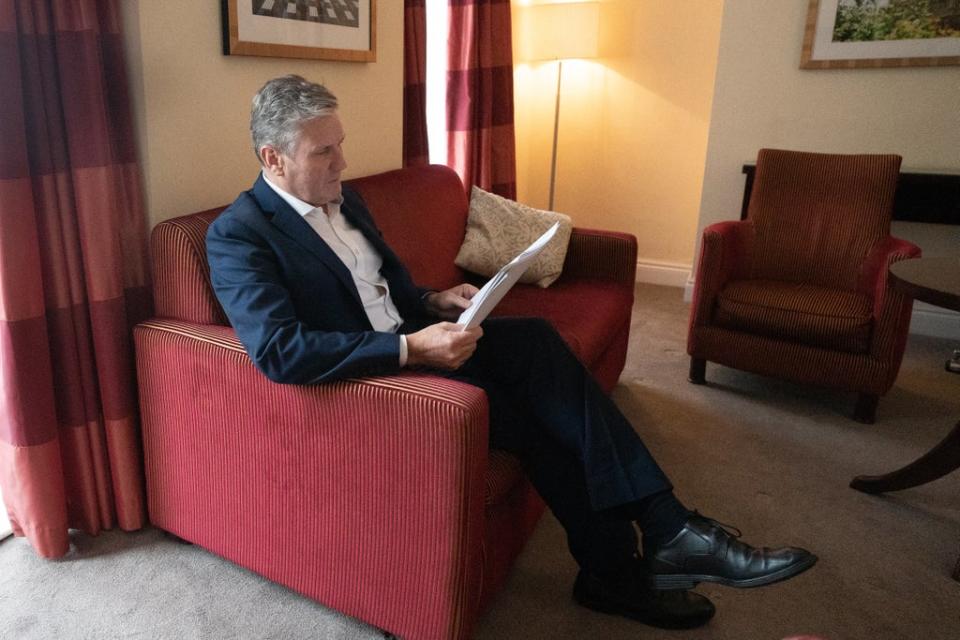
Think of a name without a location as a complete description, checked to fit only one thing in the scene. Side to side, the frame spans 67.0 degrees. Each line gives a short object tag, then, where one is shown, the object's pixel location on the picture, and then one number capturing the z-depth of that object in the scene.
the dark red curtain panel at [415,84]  2.74
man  1.39
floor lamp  3.82
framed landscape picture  3.27
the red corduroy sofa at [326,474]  1.29
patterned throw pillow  2.57
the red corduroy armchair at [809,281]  2.48
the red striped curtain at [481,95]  3.15
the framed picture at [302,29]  1.85
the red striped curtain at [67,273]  1.46
